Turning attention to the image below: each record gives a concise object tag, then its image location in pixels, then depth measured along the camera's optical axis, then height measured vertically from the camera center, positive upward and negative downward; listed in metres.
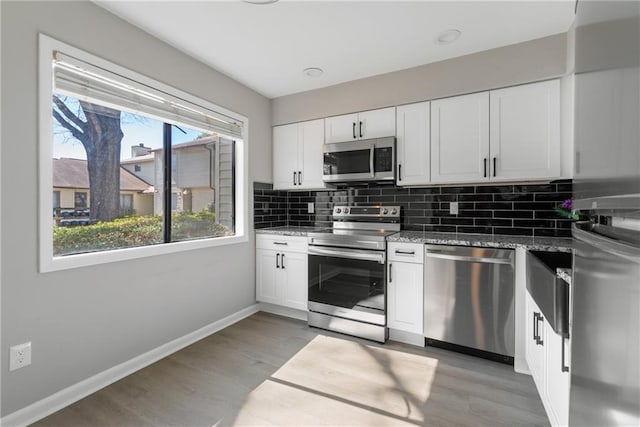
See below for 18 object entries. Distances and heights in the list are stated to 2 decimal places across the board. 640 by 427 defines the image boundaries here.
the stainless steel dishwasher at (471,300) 2.15 -0.70
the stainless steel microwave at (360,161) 2.83 +0.52
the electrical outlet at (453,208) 2.85 +0.03
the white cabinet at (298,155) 3.28 +0.66
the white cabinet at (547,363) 1.27 -0.81
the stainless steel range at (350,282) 2.58 -0.67
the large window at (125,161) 1.79 +0.39
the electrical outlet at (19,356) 1.52 -0.79
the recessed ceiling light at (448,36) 2.18 +1.37
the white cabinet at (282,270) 3.02 -0.65
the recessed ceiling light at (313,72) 2.76 +1.37
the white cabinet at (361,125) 2.88 +0.91
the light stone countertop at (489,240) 2.03 -0.23
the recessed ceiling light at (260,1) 1.81 +1.33
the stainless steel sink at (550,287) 1.21 -0.37
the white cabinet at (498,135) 2.28 +0.65
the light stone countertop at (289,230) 3.05 -0.22
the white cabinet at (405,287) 2.45 -0.66
